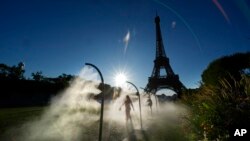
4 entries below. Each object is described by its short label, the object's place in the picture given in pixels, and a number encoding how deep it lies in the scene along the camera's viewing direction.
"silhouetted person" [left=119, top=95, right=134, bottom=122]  9.69
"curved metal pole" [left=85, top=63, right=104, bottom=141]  4.98
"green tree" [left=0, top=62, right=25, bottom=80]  36.24
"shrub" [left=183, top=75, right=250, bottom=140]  3.37
